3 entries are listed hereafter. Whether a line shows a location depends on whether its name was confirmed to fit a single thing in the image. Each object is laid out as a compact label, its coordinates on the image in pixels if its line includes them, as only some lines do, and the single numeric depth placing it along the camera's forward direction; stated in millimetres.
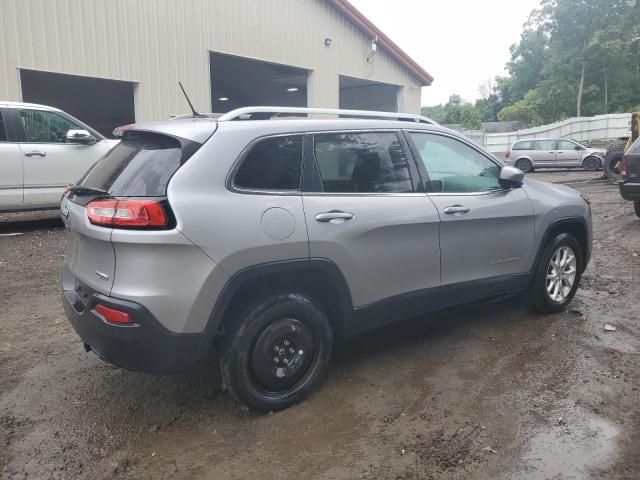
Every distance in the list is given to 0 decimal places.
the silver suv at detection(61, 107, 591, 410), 2719
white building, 10039
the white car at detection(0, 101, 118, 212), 7711
